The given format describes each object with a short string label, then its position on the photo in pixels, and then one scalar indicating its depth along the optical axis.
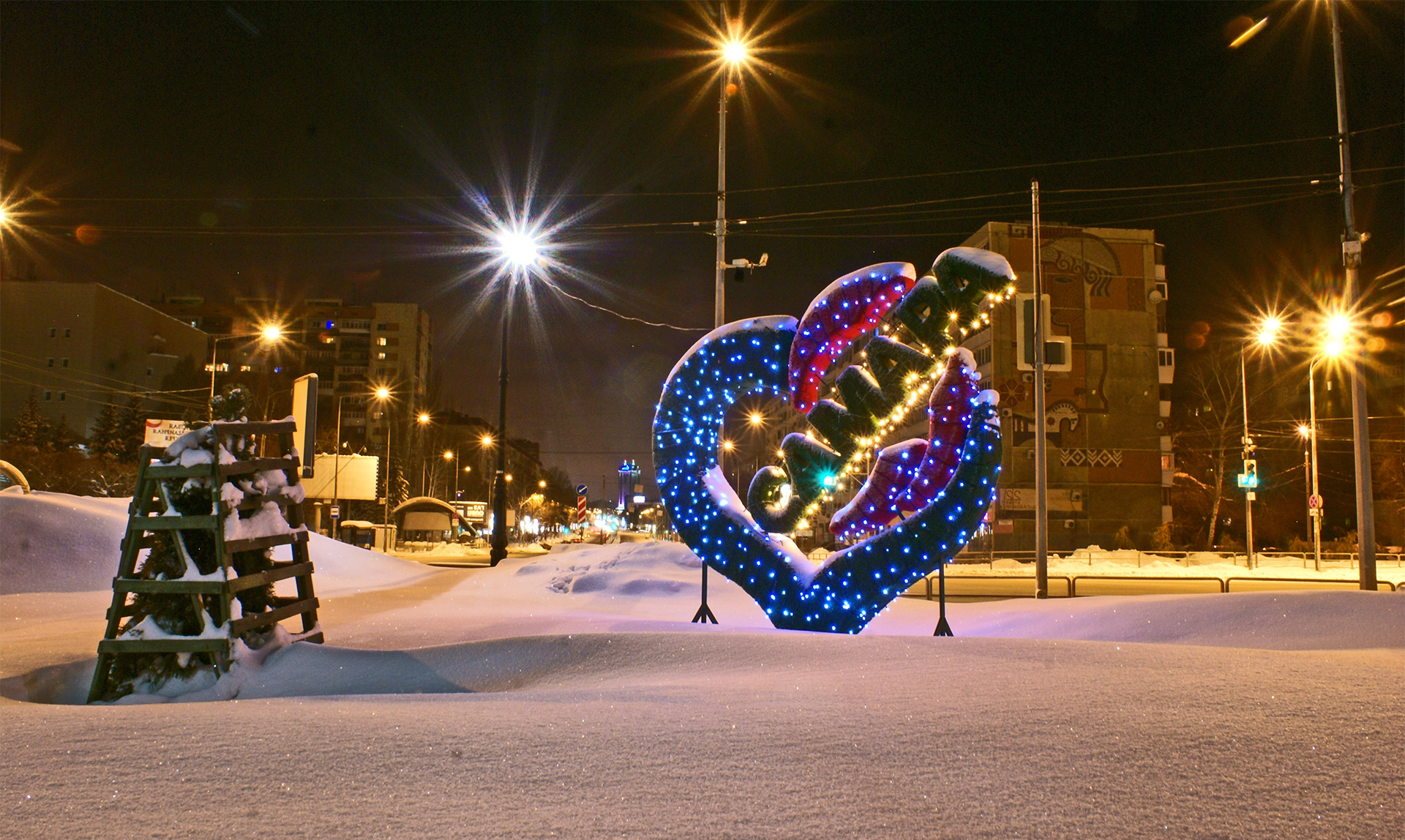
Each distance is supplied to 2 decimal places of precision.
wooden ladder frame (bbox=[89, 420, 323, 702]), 6.52
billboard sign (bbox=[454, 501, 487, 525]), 67.69
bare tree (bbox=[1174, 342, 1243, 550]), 48.89
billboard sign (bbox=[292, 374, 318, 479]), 12.45
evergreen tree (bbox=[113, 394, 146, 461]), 54.03
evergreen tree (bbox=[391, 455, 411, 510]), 68.56
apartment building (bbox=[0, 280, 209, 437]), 65.38
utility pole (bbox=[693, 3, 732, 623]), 15.76
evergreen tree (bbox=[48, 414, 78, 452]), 52.65
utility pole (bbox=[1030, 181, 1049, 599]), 17.11
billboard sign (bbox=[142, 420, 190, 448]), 27.55
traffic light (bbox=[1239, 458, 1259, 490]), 30.91
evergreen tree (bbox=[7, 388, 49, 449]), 52.44
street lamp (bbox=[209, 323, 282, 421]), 27.85
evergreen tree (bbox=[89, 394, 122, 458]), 55.53
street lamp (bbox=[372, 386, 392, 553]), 40.66
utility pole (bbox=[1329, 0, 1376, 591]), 14.16
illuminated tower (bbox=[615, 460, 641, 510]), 48.90
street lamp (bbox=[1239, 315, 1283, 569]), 29.53
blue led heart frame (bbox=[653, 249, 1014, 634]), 9.55
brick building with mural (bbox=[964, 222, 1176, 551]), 52.78
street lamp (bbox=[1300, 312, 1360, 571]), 18.08
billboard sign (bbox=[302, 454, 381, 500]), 41.56
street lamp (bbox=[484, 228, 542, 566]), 21.45
